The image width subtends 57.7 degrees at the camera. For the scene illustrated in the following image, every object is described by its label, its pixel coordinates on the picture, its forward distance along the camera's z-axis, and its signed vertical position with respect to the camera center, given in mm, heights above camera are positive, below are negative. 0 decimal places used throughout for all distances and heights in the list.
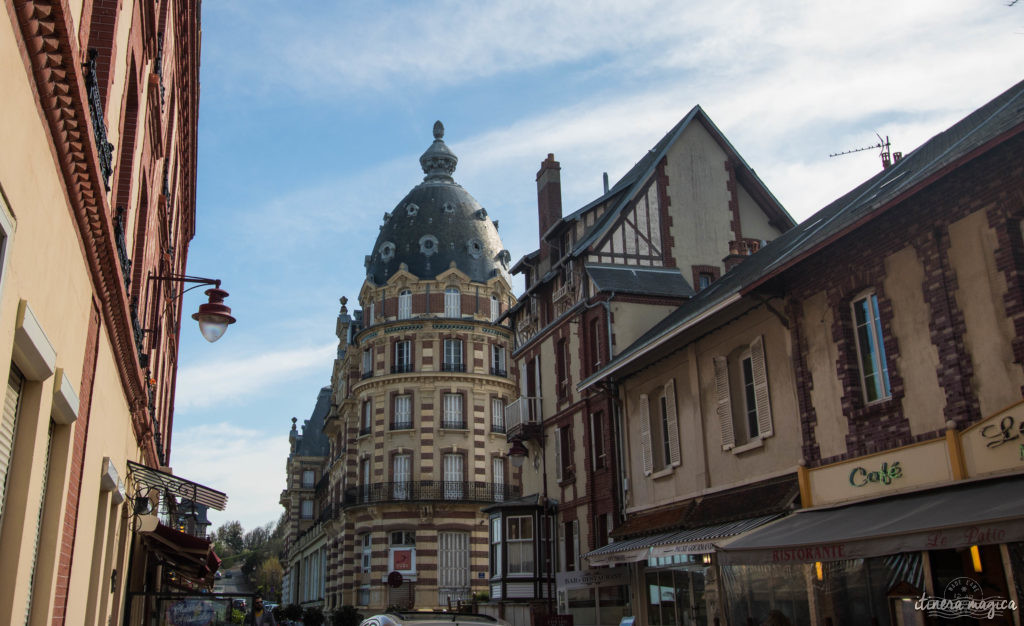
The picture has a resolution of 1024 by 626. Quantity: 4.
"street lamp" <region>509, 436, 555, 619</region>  28781 +2828
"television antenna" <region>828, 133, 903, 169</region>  23625 +10673
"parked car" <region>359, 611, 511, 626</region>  9766 -148
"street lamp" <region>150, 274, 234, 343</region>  11516 +3452
